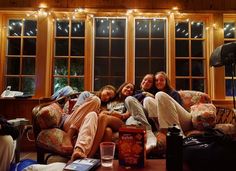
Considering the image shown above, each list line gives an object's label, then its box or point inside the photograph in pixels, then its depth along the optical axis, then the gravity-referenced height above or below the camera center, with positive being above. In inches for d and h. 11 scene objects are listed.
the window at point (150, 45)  151.9 +30.3
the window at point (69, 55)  149.9 +23.4
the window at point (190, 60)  151.3 +20.4
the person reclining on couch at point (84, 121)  67.4 -11.2
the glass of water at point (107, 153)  51.1 -14.1
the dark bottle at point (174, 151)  46.0 -12.1
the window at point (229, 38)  149.5 +35.0
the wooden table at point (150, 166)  48.6 -16.6
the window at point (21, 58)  148.3 +21.2
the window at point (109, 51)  151.4 +26.2
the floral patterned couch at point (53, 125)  83.4 -13.4
